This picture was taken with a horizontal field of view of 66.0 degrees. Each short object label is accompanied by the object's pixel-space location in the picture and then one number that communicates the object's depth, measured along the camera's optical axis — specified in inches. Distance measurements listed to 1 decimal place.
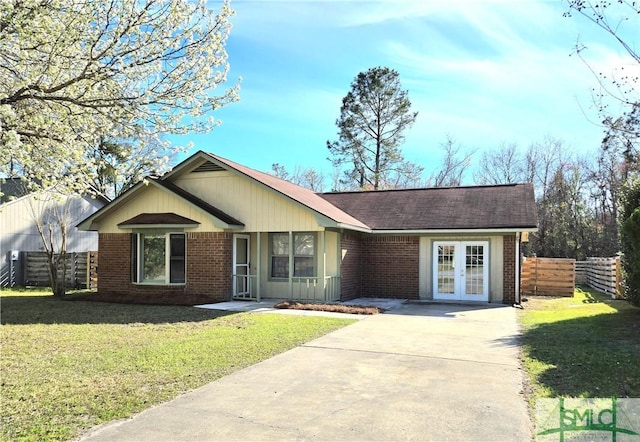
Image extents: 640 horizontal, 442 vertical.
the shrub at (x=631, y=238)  404.5
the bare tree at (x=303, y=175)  1659.7
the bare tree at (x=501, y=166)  1432.1
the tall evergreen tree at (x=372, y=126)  1299.2
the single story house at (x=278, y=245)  606.2
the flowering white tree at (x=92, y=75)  277.7
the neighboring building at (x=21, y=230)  828.0
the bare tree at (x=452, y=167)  1503.4
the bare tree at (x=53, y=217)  827.4
